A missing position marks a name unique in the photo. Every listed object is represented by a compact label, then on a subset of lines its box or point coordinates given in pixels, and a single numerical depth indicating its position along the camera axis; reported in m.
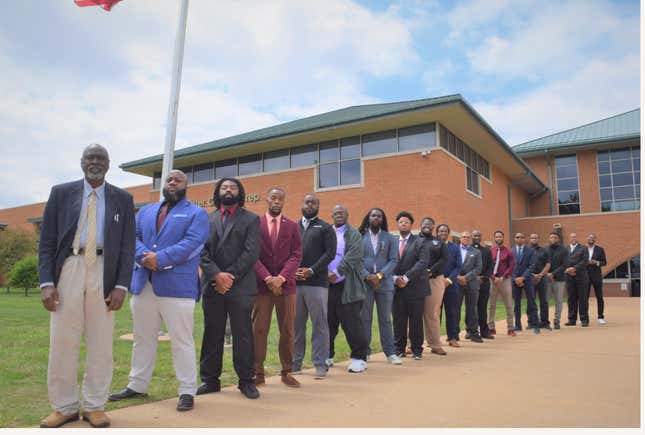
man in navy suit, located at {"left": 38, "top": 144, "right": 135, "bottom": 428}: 3.76
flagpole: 8.38
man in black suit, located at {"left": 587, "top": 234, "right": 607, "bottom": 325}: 12.02
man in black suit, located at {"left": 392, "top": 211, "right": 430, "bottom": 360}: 7.30
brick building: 19.17
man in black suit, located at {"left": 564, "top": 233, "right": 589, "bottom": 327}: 11.65
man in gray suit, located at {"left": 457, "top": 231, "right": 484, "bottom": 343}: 9.15
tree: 33.72
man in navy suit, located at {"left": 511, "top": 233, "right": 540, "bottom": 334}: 10.66
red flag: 8.93
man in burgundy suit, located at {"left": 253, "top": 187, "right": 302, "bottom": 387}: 5.25
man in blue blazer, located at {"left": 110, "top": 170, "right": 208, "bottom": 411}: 4.41
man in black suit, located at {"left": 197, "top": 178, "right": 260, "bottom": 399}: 4.79
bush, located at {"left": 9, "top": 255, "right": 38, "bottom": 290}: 27.58
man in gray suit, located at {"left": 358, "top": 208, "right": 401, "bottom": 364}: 6.91
